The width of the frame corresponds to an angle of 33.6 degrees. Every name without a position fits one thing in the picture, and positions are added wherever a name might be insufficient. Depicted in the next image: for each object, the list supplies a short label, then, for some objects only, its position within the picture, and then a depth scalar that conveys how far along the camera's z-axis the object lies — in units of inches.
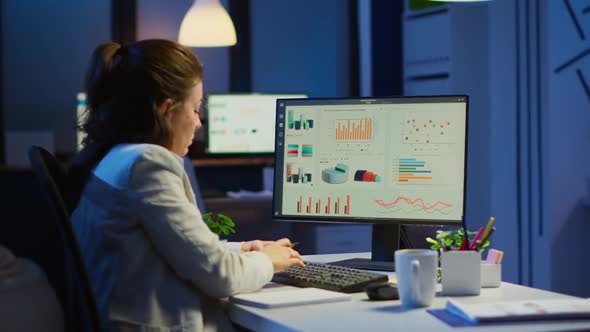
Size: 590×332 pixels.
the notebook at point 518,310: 69.1
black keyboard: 83.7
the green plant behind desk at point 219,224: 91.7
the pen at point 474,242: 82.4
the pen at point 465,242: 82.4
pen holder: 81.1
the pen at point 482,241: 82.5
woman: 75.5
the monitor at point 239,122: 233.8
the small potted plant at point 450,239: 87.0
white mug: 75.9
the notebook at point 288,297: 77.3
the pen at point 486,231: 82.4
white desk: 68.6
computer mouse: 79.2
